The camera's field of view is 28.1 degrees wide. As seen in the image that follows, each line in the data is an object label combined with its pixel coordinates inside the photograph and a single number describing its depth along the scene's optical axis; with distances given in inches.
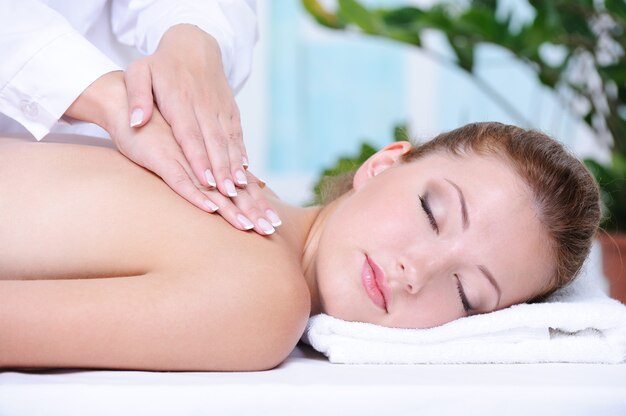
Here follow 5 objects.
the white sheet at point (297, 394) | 37.9
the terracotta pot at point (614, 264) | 71.3
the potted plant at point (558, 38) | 70.6
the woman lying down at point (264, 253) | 39.9
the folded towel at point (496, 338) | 43.7
